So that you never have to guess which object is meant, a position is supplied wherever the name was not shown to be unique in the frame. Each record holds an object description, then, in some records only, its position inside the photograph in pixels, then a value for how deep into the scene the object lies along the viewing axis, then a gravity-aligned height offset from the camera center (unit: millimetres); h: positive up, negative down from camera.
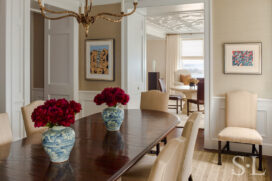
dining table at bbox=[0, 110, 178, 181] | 1415 -464
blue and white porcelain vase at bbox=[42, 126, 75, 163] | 1528 -340
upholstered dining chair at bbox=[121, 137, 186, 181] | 1053 -330
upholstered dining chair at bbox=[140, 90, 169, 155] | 3797 -244
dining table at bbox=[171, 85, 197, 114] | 7335 -167
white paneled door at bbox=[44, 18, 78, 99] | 4949 +517
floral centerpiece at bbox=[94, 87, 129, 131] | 2361 -193
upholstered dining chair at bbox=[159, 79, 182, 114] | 7676 -267
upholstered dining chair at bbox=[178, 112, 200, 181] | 1983 -438
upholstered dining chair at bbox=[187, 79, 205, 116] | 6648 -229
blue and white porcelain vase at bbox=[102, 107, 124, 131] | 2355 -296
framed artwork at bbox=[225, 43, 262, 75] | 4059 +406
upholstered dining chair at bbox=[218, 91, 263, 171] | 3689 -476
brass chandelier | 2432 +609
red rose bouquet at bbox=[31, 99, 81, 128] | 1489 -168
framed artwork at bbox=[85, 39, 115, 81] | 4953 +467
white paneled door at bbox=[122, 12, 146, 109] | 4789 +504
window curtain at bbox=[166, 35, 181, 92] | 10625 +1137
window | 10711 +1125
